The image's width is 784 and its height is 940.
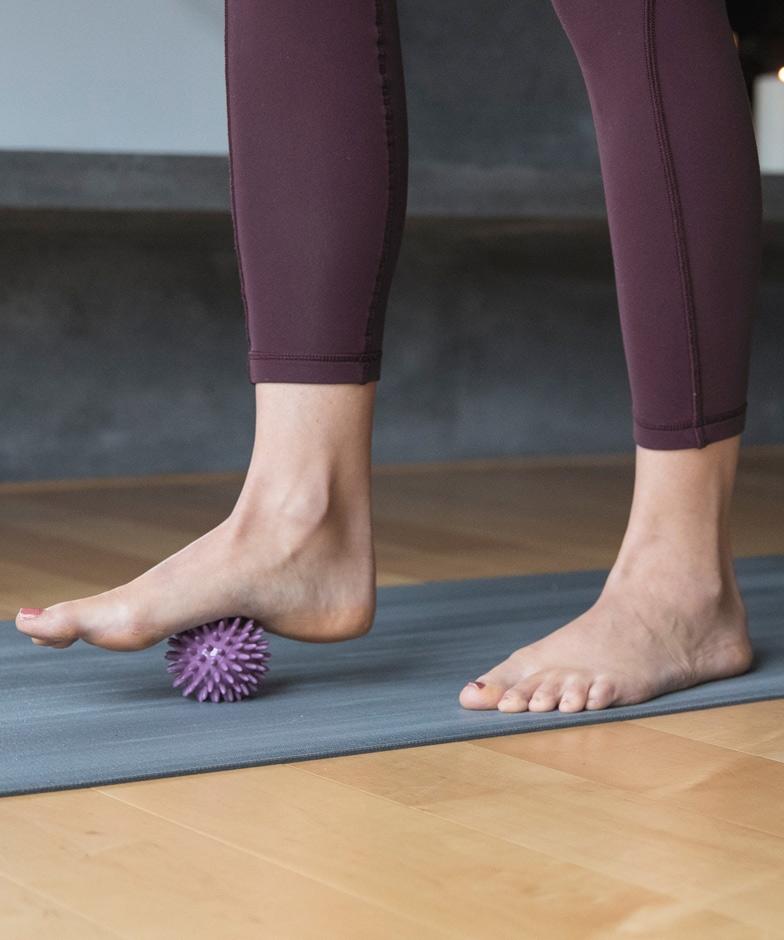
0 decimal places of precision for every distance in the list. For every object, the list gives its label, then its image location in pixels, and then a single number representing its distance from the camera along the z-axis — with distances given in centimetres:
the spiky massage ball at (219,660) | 203
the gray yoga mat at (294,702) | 189
